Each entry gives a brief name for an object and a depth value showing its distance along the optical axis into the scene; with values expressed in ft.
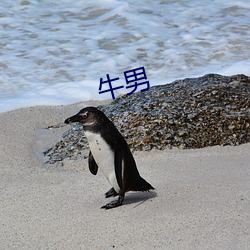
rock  33.09
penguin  23.91
